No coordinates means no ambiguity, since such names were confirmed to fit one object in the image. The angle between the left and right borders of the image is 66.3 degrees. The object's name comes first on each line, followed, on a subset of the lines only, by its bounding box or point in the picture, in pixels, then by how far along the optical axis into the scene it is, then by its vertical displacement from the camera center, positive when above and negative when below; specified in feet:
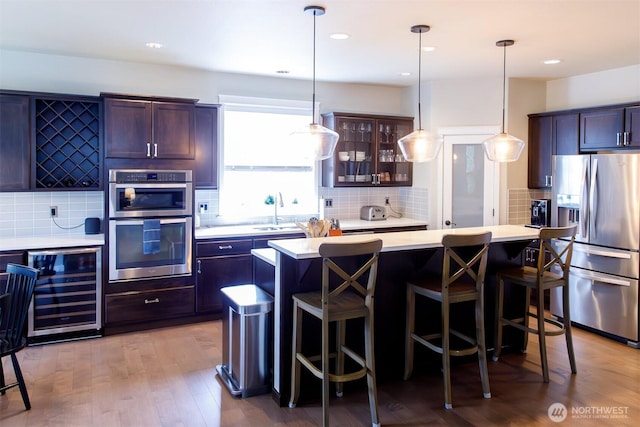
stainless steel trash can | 11.07 -3.37
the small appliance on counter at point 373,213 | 20.68 -0.73
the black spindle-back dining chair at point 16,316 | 10.28 -2.65
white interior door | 19.36 +0.50
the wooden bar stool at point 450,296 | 10.59 -2.24
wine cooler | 14.25 -3.02
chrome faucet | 19.20 -0.35
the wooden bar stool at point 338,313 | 9.37 -2.35
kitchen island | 10.78 -1.95
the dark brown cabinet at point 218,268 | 16.52 -2.51
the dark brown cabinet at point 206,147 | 17.40 +1.72
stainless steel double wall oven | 15.20 -0.92
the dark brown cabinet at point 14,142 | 14.66 +1.54
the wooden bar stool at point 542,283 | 11.89 -2.16
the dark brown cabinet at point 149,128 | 15.17 +2.12
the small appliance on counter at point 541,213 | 18.25 -0.60
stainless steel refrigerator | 14.52 -1.24
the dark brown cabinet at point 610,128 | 15.97 +2.34
